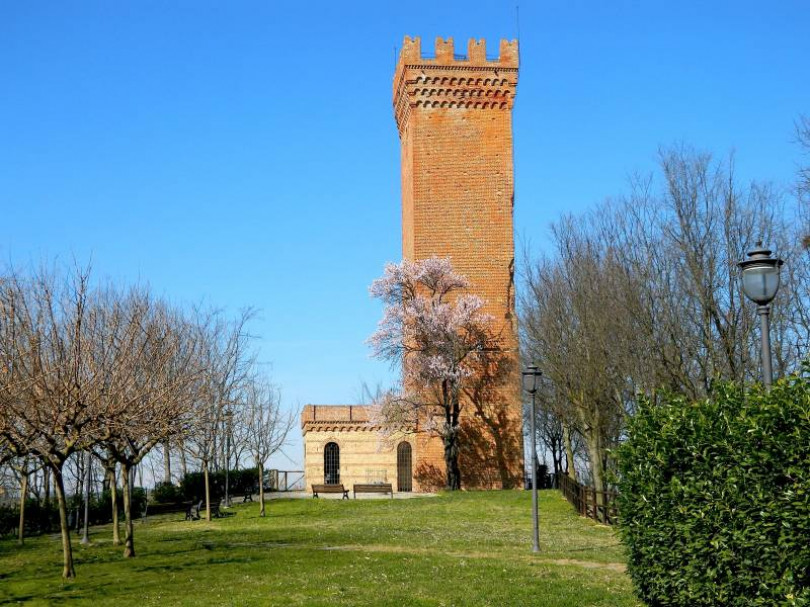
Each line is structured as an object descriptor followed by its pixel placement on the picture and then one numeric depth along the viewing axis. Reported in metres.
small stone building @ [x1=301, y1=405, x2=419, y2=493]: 49.09
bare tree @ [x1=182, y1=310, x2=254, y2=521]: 26.51
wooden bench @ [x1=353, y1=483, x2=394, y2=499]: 41.56
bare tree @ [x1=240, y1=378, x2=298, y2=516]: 36.81
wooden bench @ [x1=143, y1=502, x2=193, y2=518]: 33.06
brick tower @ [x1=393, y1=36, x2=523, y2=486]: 44.72
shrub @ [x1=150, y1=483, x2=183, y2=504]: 39.97
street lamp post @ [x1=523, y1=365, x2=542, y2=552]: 19.55
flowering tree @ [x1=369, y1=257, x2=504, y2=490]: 42.66
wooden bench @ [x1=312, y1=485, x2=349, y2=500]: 42.53
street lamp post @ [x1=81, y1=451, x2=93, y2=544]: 24.05
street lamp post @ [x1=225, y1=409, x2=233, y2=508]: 37.61
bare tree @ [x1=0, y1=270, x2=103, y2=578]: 17.19
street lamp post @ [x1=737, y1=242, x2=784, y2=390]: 10.16
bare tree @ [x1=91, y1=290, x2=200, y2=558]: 19.02
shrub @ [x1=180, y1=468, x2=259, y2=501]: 41.03
